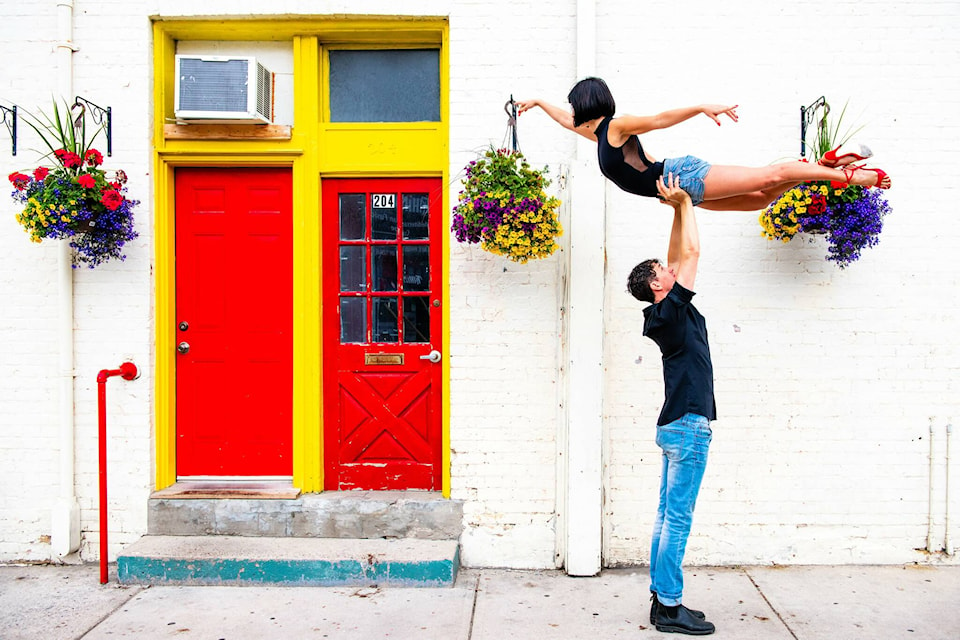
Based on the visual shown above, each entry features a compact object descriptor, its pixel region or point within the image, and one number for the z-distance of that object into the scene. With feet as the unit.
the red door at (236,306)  17.44
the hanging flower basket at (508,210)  14.48
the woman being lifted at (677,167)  11.66
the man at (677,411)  12.82
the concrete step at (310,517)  16.47
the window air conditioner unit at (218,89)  16.25
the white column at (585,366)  15.92
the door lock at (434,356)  17.19
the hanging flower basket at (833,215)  14.88
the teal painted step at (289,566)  15.23
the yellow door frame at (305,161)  16.96
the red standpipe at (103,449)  15.56
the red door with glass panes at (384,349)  17.31
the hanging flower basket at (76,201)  15.11
